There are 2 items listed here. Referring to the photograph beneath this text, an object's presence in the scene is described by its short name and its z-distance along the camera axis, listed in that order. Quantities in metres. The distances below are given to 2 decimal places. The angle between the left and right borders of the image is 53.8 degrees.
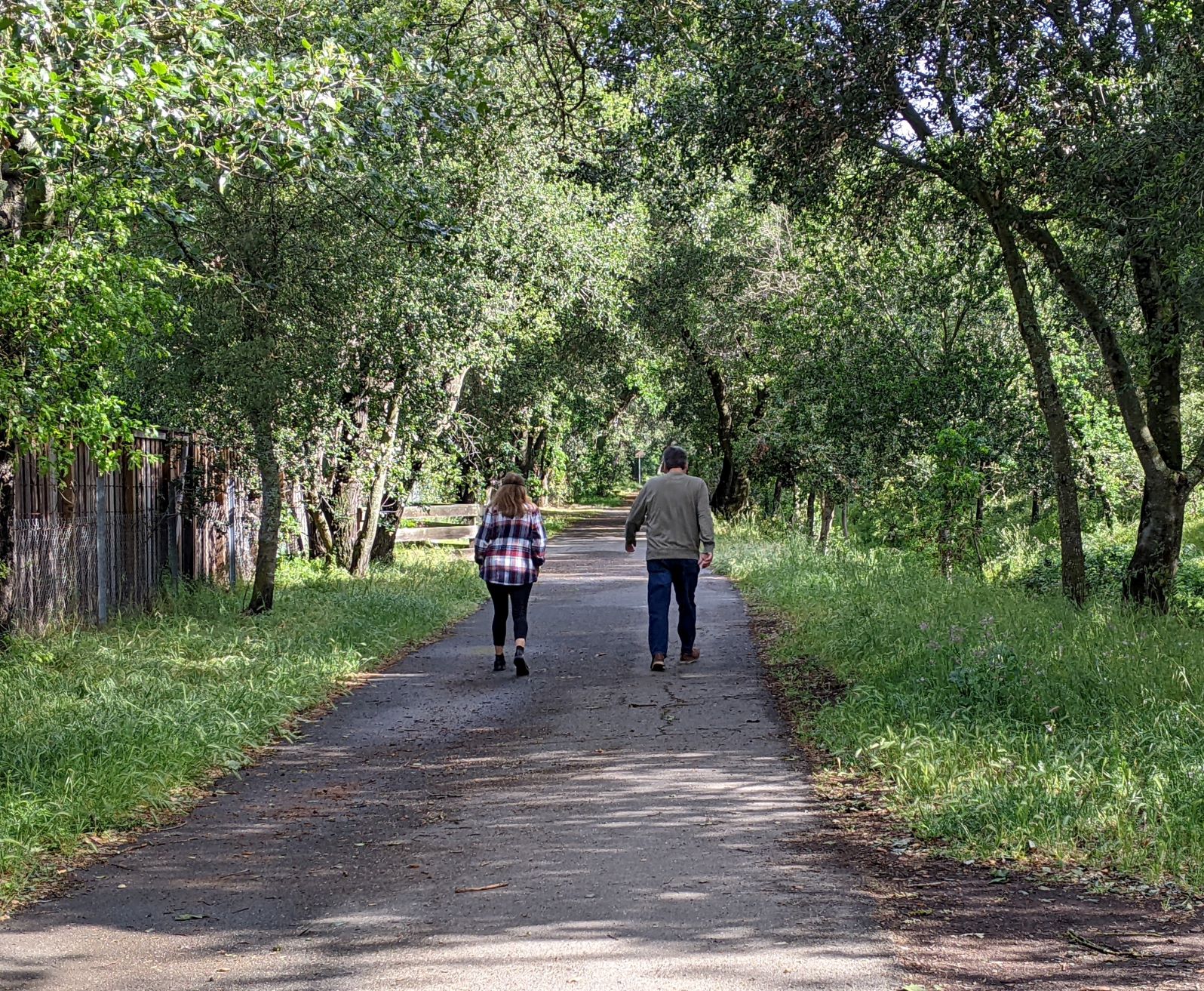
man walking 10.09
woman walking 10.20
